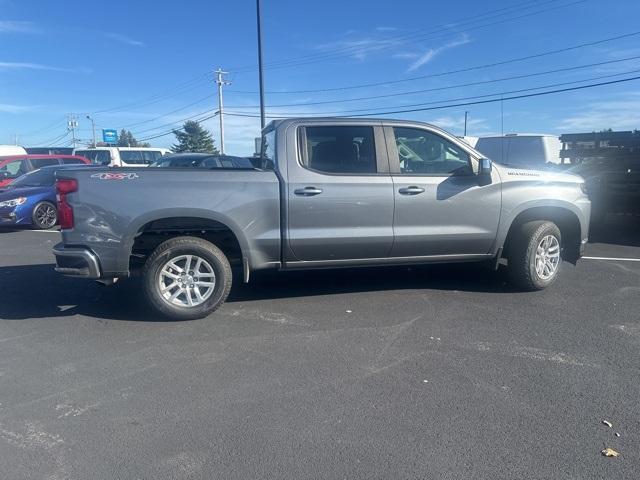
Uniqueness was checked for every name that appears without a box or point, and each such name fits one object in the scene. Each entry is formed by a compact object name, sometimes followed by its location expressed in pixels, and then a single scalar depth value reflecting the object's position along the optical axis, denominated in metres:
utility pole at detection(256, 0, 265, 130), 16.99
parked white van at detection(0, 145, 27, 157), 25.20
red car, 14.96
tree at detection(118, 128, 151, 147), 88.22
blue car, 11.22
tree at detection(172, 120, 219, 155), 70.06
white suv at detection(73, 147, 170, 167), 22.89
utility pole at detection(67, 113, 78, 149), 82.50
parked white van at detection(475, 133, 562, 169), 15.27
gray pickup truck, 4.80
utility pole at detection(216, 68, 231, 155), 43.62
